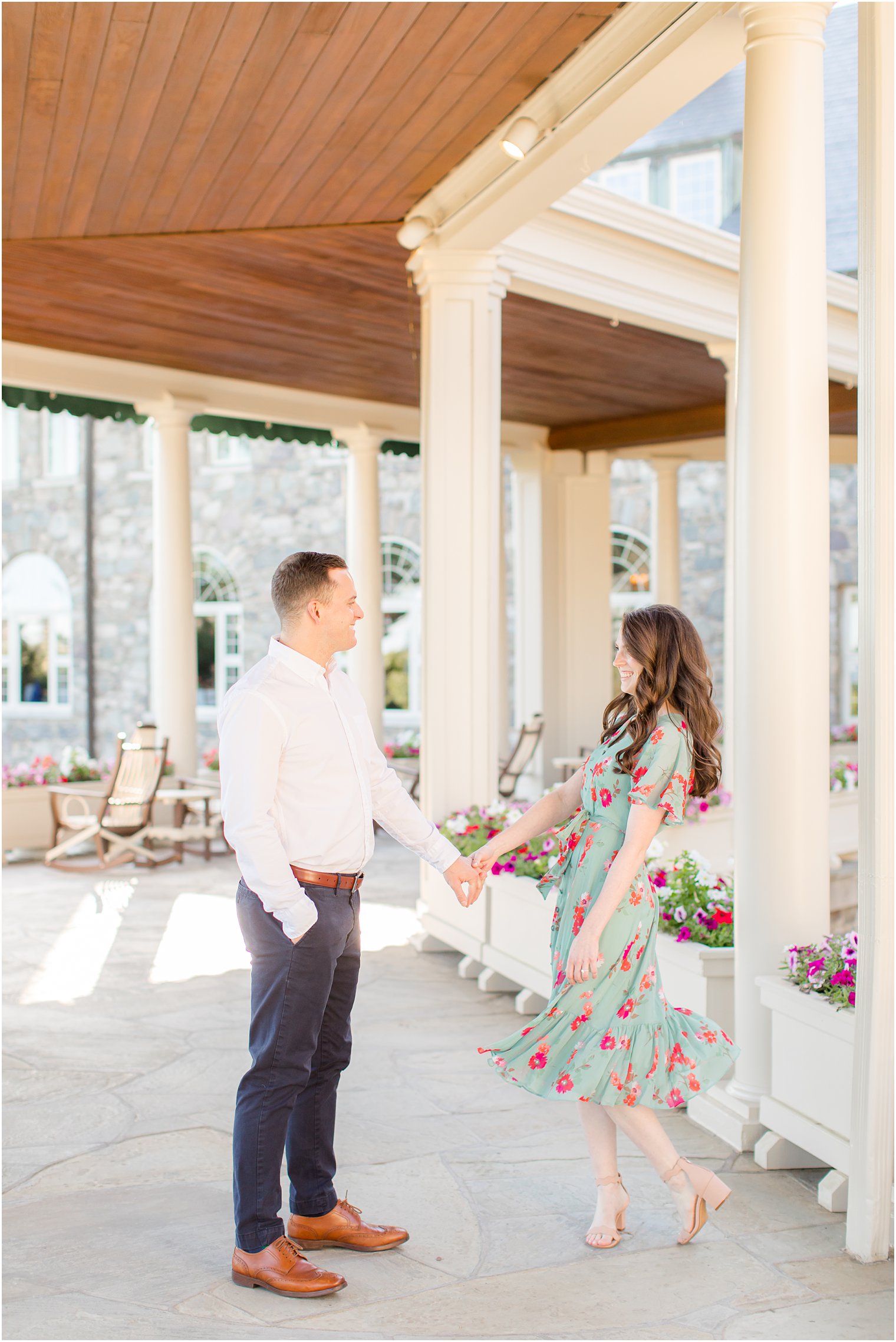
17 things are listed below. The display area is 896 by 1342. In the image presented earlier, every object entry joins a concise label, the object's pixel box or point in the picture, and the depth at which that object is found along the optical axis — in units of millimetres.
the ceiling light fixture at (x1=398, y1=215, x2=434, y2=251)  5680
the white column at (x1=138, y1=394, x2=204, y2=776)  10000
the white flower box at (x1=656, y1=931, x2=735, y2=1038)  3678
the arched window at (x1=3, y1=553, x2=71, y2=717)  16516
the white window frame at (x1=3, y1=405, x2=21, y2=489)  16641
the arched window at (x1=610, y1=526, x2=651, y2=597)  15922
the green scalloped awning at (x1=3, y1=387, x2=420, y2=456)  9164
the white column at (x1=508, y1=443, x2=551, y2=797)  12367
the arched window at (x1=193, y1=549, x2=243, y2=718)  16312
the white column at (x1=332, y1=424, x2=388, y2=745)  11094
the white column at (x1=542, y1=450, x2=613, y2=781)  12445
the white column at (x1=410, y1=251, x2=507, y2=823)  5934
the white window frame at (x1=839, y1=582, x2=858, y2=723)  15625
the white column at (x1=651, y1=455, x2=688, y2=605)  13180
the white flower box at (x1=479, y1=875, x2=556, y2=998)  4691
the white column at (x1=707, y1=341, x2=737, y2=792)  7539
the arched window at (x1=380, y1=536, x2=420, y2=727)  16047
